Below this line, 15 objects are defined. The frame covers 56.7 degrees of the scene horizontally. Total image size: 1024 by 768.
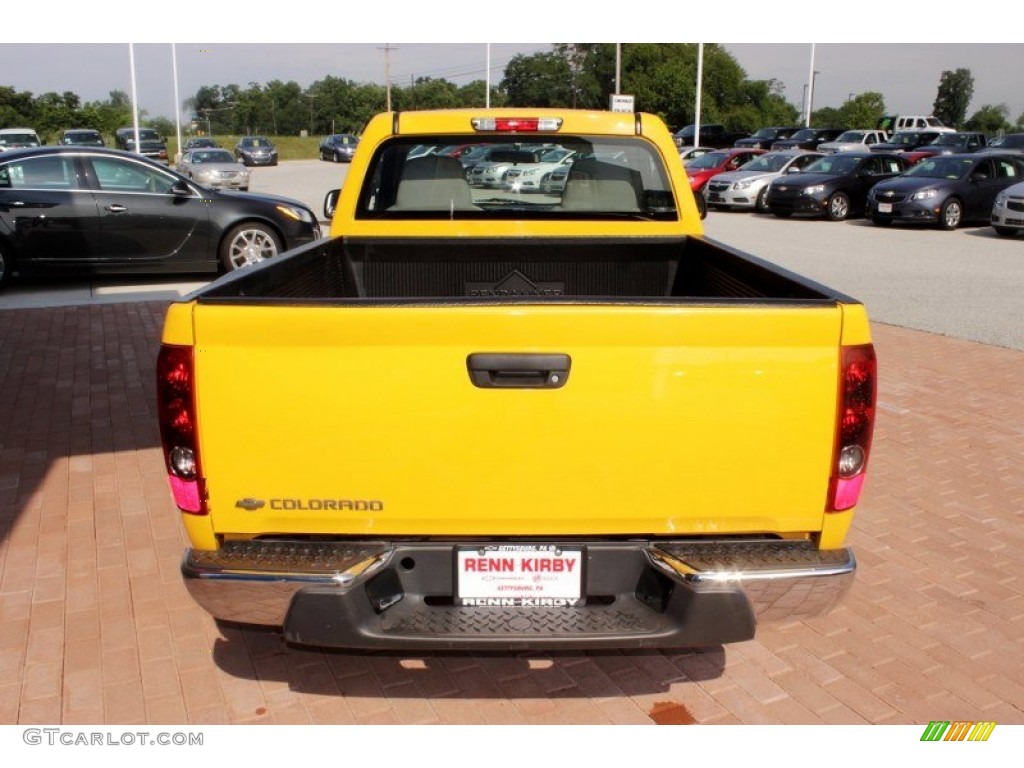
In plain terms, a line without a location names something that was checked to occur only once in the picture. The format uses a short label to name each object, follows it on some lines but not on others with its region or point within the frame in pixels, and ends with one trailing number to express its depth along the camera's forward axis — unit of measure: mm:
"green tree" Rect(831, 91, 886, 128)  72750
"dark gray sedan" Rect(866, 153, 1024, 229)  19516
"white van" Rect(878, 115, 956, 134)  48344
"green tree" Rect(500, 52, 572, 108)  96375
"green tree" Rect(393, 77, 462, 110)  107650
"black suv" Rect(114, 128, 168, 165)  42688
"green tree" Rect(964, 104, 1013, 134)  100931
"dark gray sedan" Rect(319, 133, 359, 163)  53934
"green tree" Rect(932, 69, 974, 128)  118688
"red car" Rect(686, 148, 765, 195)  26359
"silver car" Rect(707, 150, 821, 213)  23453
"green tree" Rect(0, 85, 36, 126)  74875
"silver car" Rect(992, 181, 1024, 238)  17922
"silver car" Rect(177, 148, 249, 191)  27875
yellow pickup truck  2635
